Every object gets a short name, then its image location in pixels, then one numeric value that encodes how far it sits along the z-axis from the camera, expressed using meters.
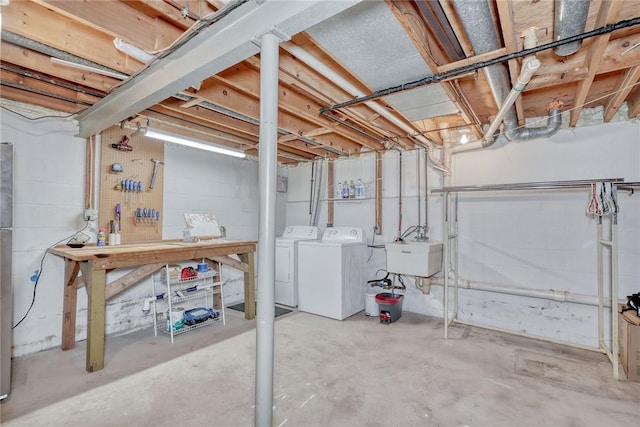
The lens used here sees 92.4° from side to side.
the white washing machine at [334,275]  3.92
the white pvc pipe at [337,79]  2.03
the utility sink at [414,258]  3.55
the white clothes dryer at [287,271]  4.39
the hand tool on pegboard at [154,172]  3.67
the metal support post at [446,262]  3.29
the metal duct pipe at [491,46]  1.55
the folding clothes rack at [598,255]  2.52
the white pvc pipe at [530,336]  2.90
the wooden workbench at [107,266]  2.50
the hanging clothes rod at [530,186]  2.62
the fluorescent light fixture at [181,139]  3.21
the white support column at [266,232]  1.47
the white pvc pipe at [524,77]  1.77
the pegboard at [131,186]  3.31
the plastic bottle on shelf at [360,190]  4.64
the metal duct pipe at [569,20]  1.49
